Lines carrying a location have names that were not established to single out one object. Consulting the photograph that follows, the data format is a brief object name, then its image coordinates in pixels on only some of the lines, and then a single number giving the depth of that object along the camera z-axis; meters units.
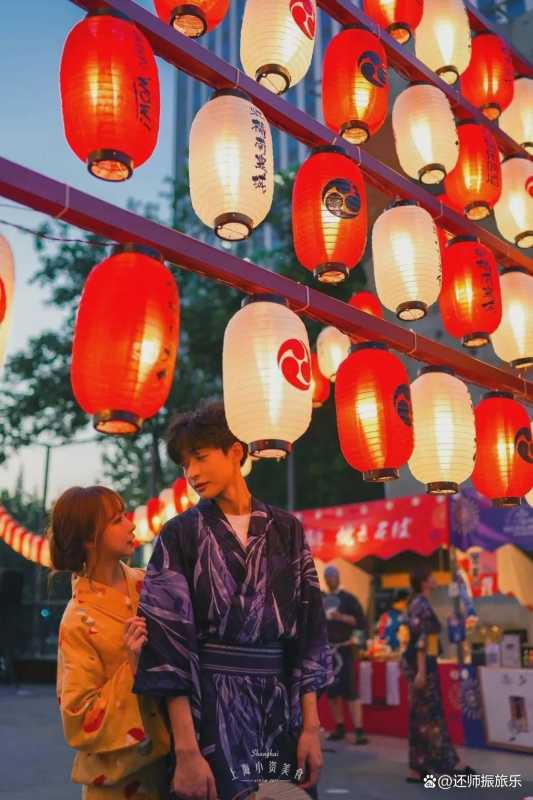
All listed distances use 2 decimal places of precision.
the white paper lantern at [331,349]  7.79
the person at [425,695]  6.64
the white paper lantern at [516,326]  6.34
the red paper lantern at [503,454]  5.69
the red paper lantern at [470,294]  5.76
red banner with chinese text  10.83
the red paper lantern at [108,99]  3.60
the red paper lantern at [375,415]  4.64
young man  2.21
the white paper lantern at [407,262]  5.22
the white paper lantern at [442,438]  5.10
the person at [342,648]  8.98
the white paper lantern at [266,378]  3.93
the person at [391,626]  11.28
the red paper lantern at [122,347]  3.13
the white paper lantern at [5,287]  3.18
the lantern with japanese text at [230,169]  4.25
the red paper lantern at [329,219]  4.84
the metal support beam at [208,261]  3.49
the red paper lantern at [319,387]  7.92
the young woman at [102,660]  2.21
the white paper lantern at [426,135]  5.82
